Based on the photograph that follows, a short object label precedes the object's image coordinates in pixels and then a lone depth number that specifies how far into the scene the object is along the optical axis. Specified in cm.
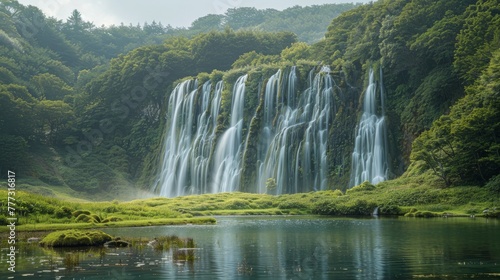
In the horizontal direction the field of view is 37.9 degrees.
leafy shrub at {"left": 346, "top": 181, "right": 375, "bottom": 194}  6725
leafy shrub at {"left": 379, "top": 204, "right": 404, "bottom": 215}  5781
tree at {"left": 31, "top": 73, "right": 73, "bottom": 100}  12094
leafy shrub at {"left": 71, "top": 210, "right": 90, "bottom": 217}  4687
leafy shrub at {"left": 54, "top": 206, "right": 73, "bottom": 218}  4553
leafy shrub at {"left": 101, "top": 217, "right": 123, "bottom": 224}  4761
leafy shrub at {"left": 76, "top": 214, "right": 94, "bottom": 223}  4636
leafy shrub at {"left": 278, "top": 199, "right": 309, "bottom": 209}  6775
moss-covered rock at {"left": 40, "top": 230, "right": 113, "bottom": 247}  3294
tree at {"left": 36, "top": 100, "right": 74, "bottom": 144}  10688
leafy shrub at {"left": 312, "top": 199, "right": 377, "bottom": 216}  5966
